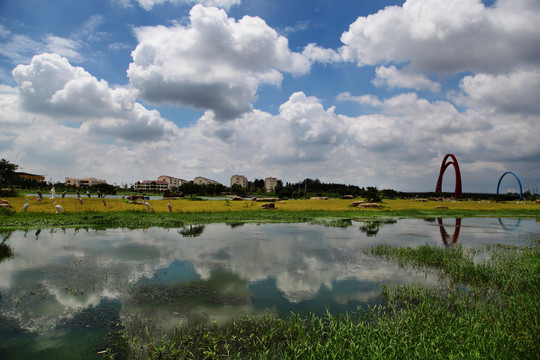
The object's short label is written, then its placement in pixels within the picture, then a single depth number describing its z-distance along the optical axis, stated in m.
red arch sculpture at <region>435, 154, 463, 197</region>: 111.88
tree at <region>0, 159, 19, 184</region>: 68.94
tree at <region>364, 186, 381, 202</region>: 73.56
